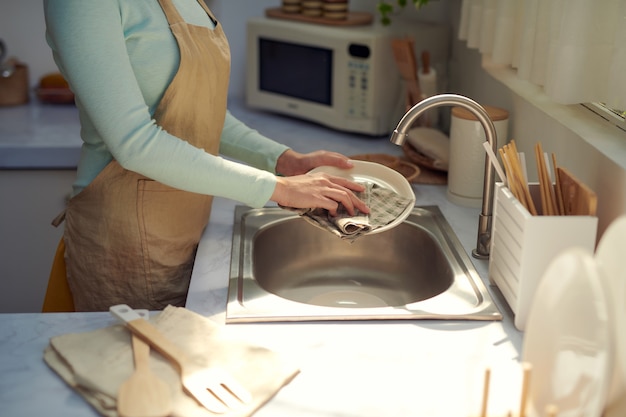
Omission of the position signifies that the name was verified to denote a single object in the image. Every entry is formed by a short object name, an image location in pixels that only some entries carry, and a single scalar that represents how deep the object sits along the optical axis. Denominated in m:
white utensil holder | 1.10
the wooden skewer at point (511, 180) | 1.21
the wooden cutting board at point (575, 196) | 1.11
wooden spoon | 0.92
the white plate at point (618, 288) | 0.87
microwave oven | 2.16
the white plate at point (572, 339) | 0.79
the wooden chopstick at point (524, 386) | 0.79
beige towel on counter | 0.96
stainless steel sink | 1.49
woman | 1.19
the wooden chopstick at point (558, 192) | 1.19
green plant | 2.24
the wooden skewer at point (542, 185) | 1.19
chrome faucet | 1.29
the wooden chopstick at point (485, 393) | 0.81
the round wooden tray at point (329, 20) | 2.28
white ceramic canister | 1.68
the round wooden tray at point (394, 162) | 1.87
